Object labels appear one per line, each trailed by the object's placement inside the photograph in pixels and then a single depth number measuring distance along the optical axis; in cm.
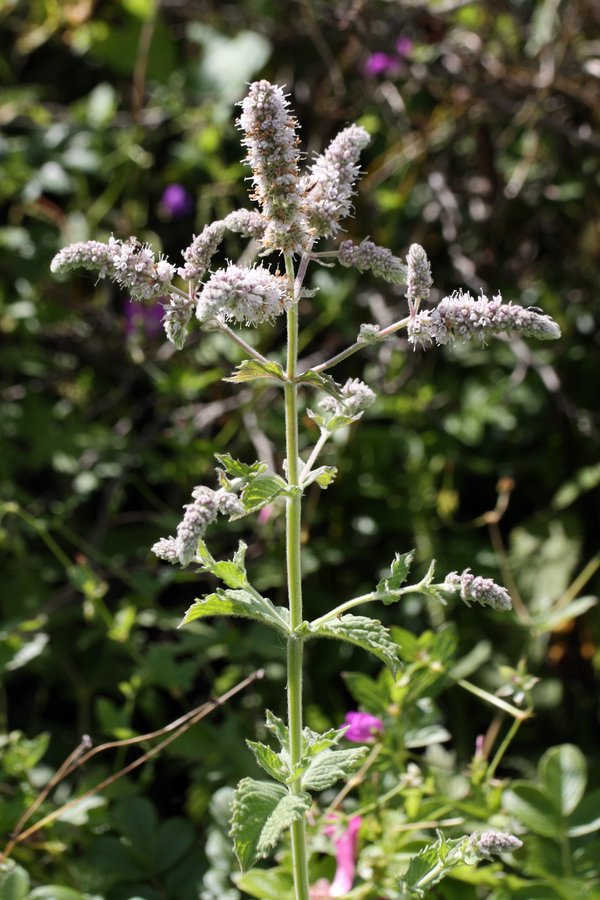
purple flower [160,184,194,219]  252
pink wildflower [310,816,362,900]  158
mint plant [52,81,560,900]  131
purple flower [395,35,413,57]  254
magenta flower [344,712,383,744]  162
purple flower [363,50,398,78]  250
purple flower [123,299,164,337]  222
